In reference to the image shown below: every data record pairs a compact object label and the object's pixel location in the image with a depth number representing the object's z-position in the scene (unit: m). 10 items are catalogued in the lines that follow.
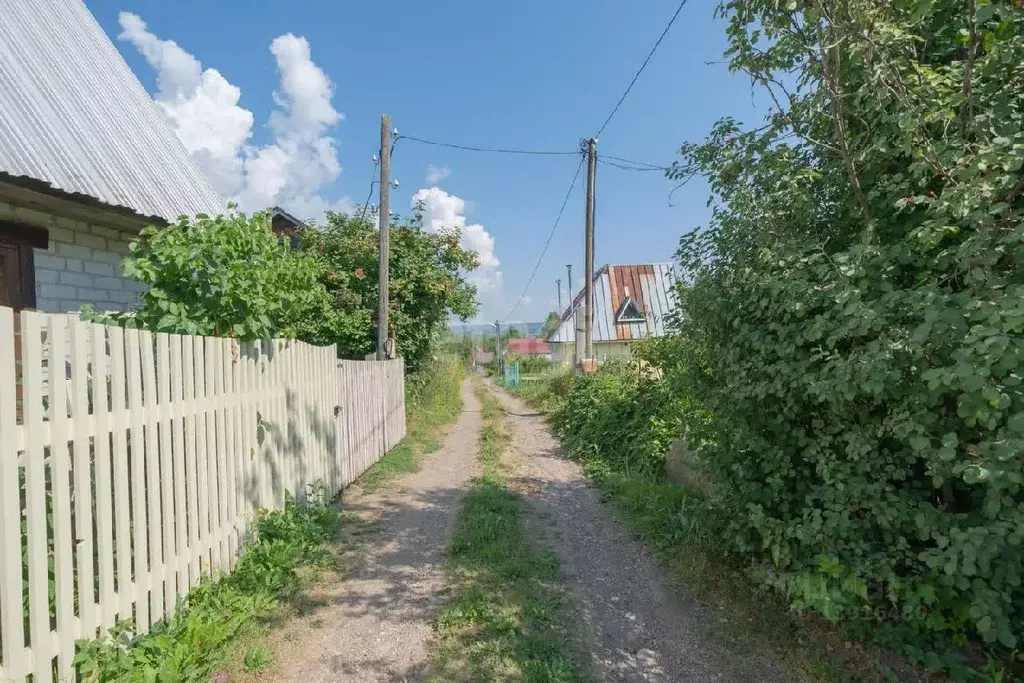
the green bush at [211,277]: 3.69
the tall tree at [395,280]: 11.95
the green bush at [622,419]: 7.52
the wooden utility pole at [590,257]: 14.19
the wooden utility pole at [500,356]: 40.53
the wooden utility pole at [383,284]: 10.93
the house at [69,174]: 4.17
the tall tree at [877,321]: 2.26
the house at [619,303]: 24.92
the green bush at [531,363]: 34.25
